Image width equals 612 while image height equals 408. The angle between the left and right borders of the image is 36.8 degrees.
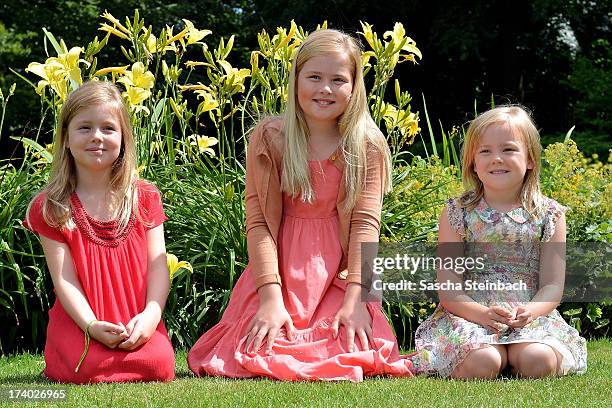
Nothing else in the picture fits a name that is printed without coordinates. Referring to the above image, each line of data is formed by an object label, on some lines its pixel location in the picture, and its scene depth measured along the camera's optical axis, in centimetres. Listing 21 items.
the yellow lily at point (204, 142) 459
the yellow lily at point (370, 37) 425
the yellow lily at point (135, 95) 402
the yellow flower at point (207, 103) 430
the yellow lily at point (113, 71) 417
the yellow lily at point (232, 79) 410
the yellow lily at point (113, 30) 417
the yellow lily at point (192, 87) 433
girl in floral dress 341
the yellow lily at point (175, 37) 428
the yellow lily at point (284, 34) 423
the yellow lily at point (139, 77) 408
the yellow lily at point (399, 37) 425
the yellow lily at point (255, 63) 422
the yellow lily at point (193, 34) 431
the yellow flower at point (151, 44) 430
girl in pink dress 350
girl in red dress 333
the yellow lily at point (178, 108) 433
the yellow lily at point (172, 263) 366
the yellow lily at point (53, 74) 401
